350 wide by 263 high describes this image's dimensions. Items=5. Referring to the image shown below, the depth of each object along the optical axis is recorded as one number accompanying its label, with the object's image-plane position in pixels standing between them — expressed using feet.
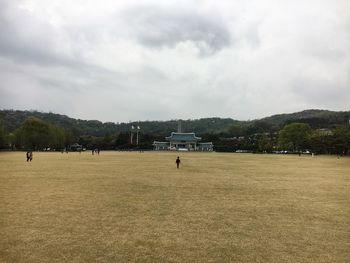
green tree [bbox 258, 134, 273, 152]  389.87
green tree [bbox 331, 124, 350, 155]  306.29
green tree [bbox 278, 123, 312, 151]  371.56
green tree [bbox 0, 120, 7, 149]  319.23
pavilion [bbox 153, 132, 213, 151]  491.31
